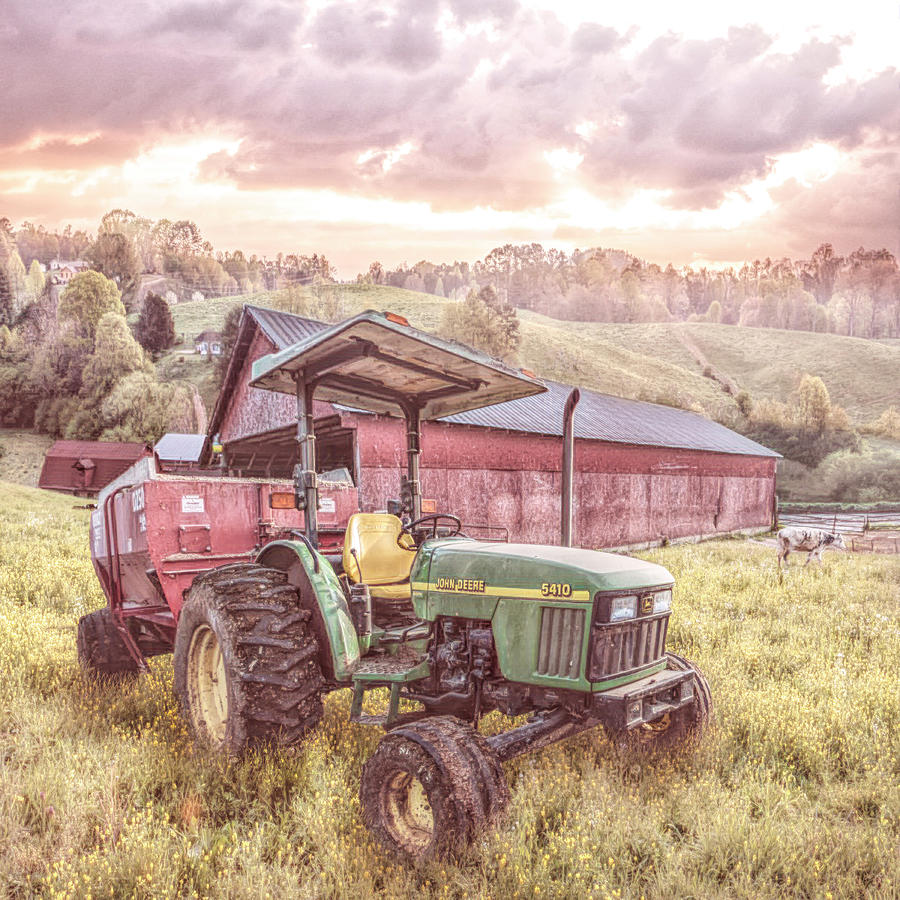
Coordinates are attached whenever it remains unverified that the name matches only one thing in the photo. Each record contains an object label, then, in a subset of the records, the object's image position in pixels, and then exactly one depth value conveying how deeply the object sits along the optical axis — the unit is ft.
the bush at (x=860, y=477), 145.28
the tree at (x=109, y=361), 184.23
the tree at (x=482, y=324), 182.39
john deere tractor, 11.18
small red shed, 138.51
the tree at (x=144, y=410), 157.28
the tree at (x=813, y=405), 160.97
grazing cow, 50.67
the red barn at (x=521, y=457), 51.60
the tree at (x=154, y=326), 230.68
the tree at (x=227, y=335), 168.86
